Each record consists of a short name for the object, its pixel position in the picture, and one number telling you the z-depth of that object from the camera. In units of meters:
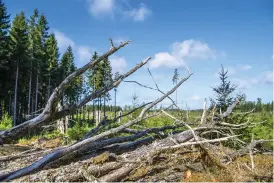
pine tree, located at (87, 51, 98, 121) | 60.24
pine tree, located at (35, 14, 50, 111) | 44.34
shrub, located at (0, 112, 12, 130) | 12.67
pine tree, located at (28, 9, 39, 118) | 42.42
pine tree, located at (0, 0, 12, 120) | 33.42
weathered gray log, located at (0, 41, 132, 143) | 4.30
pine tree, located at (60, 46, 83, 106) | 52.17
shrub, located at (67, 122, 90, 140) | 12.53
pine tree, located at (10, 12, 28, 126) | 35.53
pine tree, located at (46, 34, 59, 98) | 48.44
